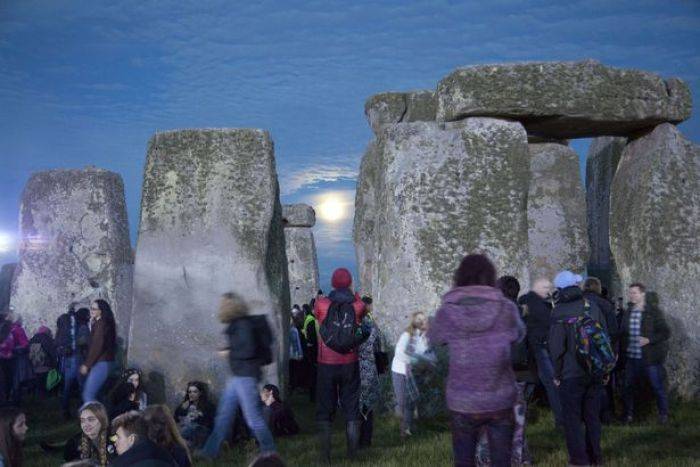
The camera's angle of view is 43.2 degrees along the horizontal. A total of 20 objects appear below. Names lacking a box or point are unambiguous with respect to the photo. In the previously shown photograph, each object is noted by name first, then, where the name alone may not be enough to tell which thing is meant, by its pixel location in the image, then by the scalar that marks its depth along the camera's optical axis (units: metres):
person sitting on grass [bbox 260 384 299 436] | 8.41
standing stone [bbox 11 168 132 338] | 14.39
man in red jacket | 6.93
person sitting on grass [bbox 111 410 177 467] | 3.86
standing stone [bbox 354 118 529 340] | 9.02
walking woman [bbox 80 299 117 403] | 8.52
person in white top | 8.18
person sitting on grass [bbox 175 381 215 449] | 7.93
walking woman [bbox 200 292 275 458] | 6.51
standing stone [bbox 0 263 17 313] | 19.25
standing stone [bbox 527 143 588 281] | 14.18
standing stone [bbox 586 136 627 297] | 14.97
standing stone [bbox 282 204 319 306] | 21.19
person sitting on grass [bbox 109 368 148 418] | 7.76
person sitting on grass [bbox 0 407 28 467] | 5.30
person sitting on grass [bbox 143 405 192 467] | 4.72
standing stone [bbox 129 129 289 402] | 8.85
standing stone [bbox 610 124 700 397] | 9.62
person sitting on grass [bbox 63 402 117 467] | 5.72
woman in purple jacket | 4.61
